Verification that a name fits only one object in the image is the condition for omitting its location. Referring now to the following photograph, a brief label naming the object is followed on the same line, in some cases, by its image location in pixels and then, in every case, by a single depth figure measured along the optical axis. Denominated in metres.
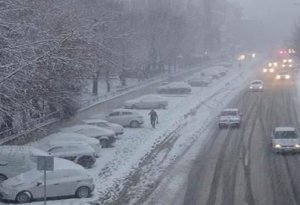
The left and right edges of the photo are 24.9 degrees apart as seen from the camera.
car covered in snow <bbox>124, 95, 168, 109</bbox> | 53.28
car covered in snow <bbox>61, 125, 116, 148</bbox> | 34.59
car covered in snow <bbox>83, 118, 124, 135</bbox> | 37.78
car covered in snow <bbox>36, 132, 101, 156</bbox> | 30.94
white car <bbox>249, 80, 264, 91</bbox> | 66.50
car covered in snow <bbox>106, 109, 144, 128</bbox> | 42.59
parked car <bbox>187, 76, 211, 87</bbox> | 76.81
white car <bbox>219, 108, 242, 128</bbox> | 41.12
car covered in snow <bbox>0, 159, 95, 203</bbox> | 23.30
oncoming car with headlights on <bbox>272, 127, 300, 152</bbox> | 31.53
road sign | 19.75
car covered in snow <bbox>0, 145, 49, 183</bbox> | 25.86
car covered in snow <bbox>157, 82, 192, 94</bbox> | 67.00
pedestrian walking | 42.01
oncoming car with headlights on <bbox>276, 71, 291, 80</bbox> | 82.18
